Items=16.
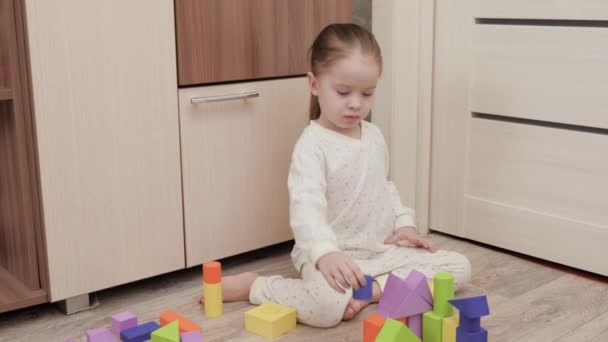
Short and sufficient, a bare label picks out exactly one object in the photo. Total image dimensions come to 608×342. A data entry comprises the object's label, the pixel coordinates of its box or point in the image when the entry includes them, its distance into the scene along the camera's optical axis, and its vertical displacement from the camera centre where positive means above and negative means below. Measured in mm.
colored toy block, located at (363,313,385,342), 1195 -499
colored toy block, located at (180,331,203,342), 1191 -507
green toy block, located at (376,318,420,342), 1119 -477
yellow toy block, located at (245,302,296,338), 1337 -547
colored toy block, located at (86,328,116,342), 1216 -514
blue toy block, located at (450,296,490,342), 1156 -478
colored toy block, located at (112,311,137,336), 1311 -531
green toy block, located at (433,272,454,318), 1197 -451
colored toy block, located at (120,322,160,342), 1277 -538
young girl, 1386 -376
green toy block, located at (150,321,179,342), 1186 -503
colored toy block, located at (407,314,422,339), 1239 -513
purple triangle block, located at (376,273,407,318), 1205 -455
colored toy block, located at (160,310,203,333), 1262 -524
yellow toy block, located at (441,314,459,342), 1201 -505
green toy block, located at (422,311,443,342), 1213 -509
